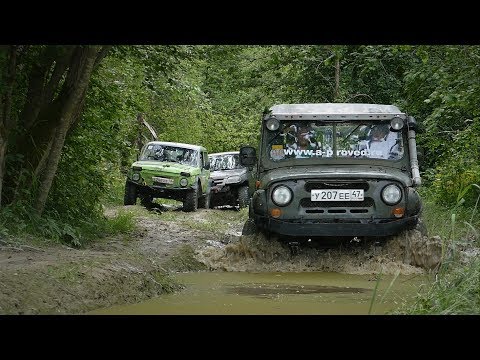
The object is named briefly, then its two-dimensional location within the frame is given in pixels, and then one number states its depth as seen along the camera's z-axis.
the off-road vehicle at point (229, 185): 23.52
